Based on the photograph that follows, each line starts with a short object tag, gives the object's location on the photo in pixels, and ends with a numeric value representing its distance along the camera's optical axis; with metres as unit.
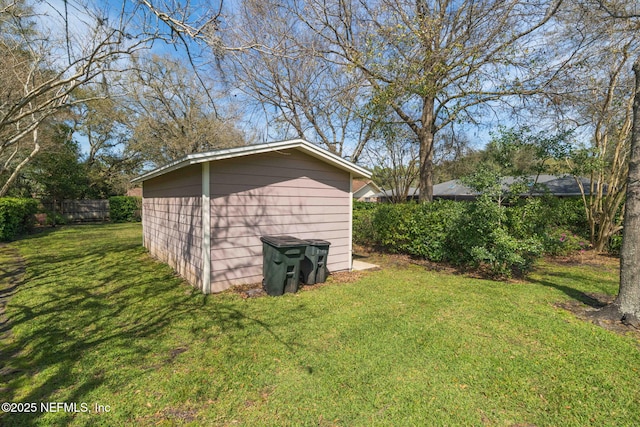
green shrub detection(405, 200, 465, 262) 7.59
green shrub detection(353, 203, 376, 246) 10.43
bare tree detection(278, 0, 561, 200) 6.77
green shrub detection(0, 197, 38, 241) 10.67
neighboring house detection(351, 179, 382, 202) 30.23
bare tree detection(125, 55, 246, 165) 17.14
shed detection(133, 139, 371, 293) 5.11
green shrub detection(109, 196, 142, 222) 19.81
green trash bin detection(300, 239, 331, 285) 5.67
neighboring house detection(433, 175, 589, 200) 14.15
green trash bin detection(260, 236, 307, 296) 4.99
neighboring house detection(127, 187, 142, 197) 30.23
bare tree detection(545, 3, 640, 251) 6.28
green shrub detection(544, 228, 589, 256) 8.73
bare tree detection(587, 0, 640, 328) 3.76
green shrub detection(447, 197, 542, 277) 5.78
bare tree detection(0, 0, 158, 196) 5.09
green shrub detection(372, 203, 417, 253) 8.62
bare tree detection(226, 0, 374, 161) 8.77
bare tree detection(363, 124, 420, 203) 16.09
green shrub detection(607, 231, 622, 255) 8.85
